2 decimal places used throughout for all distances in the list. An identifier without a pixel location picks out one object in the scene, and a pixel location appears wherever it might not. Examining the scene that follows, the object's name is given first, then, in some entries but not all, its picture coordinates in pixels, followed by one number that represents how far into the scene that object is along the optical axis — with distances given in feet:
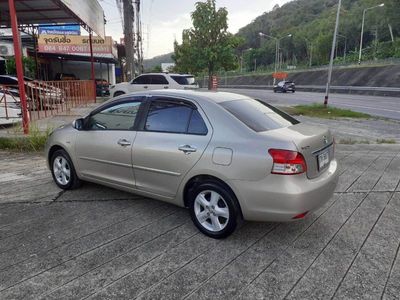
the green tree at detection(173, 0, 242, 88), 77.82
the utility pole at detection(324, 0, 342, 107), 58.62
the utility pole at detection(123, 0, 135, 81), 52.80
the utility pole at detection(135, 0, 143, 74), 76.73
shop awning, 39.83
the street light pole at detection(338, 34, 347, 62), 269.64
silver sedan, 10.64
